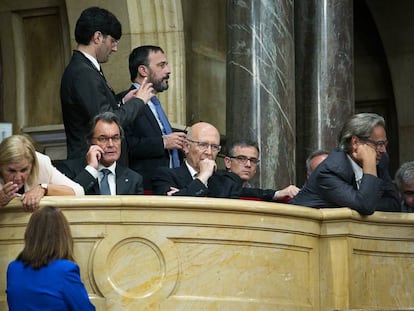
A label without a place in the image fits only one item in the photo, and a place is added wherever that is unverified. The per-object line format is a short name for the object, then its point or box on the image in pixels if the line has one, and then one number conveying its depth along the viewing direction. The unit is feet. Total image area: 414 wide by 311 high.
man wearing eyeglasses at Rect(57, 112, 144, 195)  54.54
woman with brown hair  43.98
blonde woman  49.95
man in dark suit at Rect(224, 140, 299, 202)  61.71
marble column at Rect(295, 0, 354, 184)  81.59
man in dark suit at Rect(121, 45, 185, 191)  60.13
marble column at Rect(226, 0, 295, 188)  74.04
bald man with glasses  57.02
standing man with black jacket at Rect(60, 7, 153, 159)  57.36
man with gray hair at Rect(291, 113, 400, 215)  53.97
